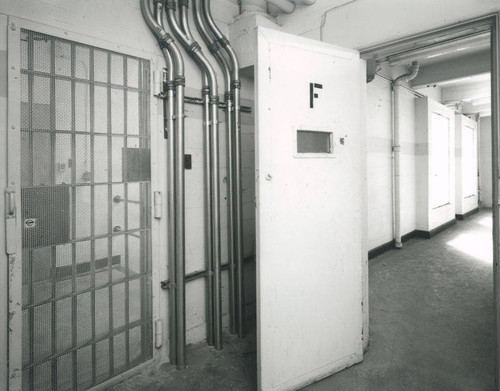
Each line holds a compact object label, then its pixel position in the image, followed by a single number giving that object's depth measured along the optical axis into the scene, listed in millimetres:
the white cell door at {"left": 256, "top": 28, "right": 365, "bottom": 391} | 1850
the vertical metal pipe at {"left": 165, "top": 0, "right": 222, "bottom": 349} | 2363
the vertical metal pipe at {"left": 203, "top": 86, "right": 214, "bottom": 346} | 2436
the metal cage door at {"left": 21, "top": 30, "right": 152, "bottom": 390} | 1689
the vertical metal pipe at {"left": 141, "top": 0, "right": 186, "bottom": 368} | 2178
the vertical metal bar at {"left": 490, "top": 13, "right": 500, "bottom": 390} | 1736
